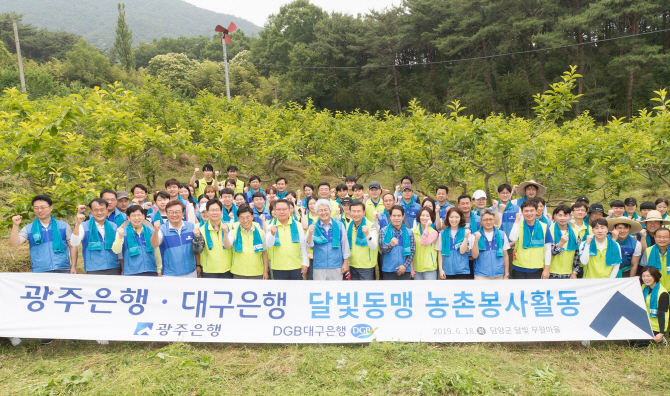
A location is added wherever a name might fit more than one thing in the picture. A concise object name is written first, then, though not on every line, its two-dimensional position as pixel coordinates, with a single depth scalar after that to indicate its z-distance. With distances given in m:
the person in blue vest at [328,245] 5.07
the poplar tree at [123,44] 44.69
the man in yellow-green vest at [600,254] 5.04
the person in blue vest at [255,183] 7.80
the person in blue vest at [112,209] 5.64
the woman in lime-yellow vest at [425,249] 5.13
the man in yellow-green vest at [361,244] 5.10
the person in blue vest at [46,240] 4.83
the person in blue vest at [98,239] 4.94
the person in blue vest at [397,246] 5.18
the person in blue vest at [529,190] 6.63
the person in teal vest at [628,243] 5.19
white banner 4.68
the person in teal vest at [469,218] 5.37
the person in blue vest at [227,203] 6.34
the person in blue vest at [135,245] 4.91
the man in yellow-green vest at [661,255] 4.89
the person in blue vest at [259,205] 6.63
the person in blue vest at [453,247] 5.10
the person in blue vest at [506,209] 6.14
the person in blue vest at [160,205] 5.62
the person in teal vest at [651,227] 5.36
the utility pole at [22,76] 18.26
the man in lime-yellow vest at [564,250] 5.15
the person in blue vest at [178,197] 6.03
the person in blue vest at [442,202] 6.31
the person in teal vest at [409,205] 6.68
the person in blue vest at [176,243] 4.93
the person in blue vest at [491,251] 5.07
